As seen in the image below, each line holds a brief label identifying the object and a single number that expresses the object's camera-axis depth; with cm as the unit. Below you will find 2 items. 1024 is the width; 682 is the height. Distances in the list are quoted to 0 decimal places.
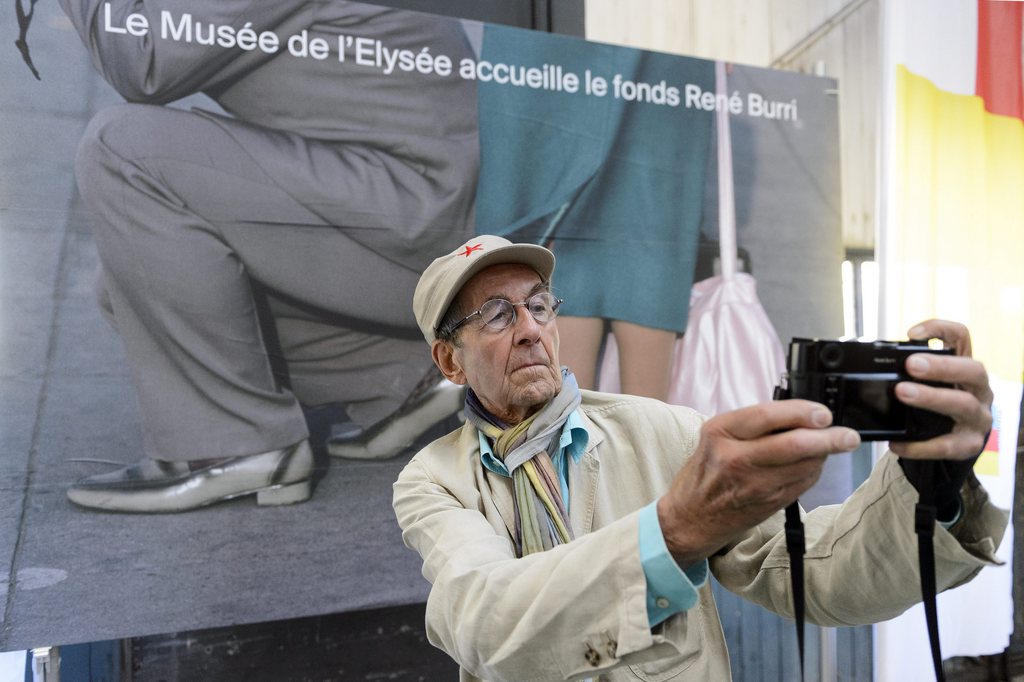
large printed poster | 187
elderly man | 67
